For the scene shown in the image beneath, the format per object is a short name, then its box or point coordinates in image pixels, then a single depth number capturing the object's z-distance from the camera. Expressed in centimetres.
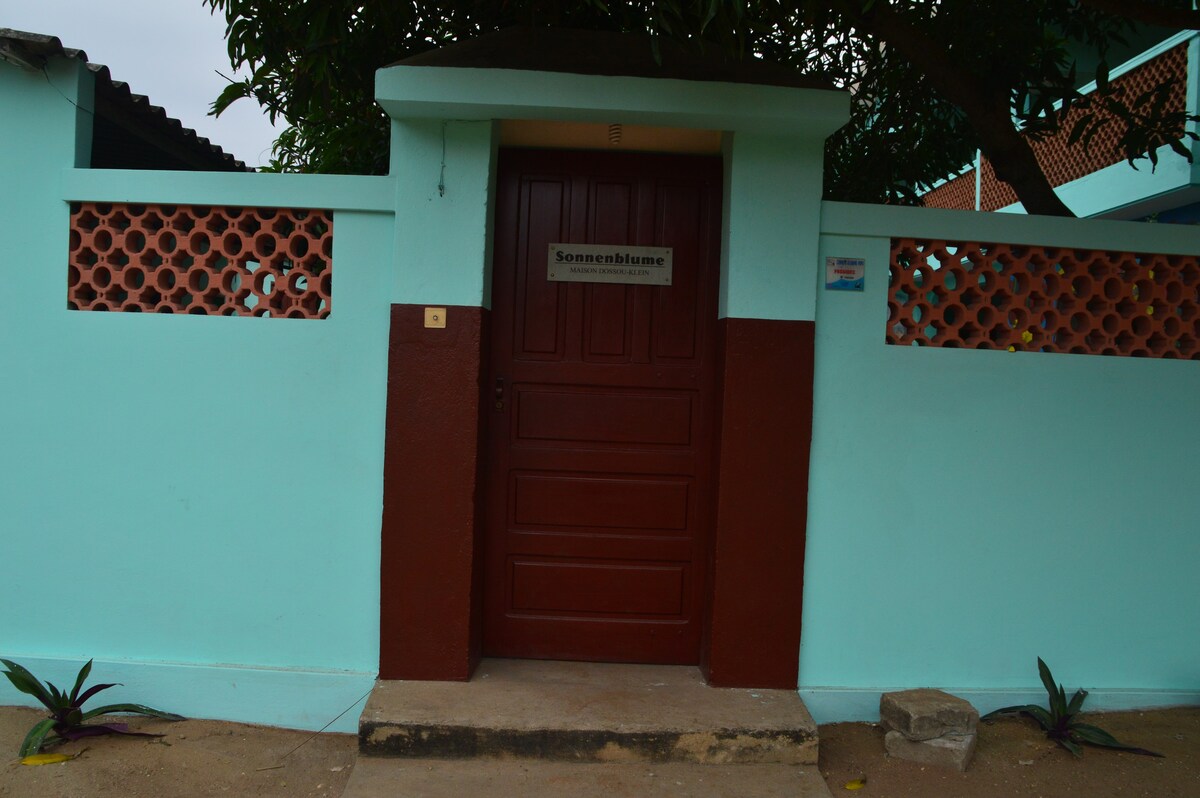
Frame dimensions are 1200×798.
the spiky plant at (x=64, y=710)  348
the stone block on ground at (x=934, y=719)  353
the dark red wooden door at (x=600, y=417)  405
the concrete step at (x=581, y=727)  339
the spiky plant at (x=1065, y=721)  364
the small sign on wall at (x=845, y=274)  382
